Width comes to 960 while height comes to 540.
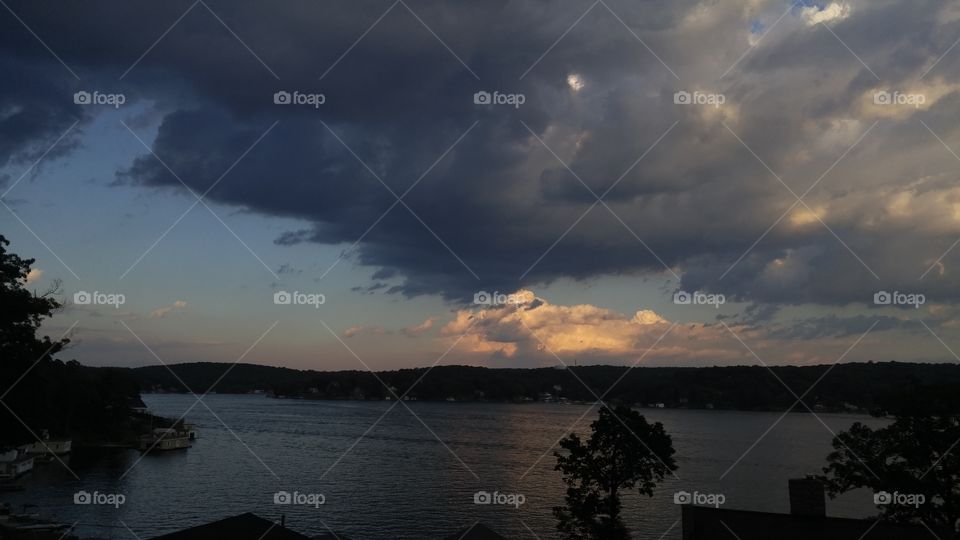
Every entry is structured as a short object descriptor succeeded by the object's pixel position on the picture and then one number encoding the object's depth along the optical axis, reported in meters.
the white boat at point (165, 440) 95.50
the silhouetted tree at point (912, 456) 21.19
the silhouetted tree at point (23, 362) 25.03
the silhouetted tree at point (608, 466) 24.58
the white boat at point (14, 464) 64.71
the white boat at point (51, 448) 79.26
